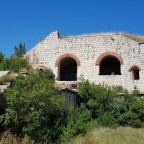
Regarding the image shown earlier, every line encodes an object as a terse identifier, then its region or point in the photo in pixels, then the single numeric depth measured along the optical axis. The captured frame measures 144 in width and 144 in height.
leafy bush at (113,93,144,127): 12.05
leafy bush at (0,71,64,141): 9.19
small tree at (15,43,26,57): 19.83
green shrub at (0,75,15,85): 9.79
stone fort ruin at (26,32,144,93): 13.86
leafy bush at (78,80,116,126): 12.23
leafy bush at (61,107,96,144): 10.27
